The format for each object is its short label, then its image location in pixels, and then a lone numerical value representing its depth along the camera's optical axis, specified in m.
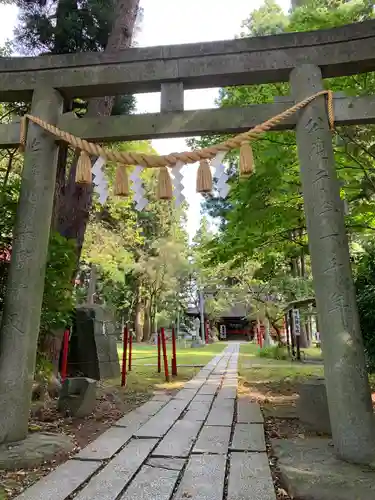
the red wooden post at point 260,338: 20.36
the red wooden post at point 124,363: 7.39
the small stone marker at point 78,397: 4.82
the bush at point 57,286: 4.65
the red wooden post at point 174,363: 9.04
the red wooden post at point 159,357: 8.76
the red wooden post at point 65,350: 5.97
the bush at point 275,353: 15.38
